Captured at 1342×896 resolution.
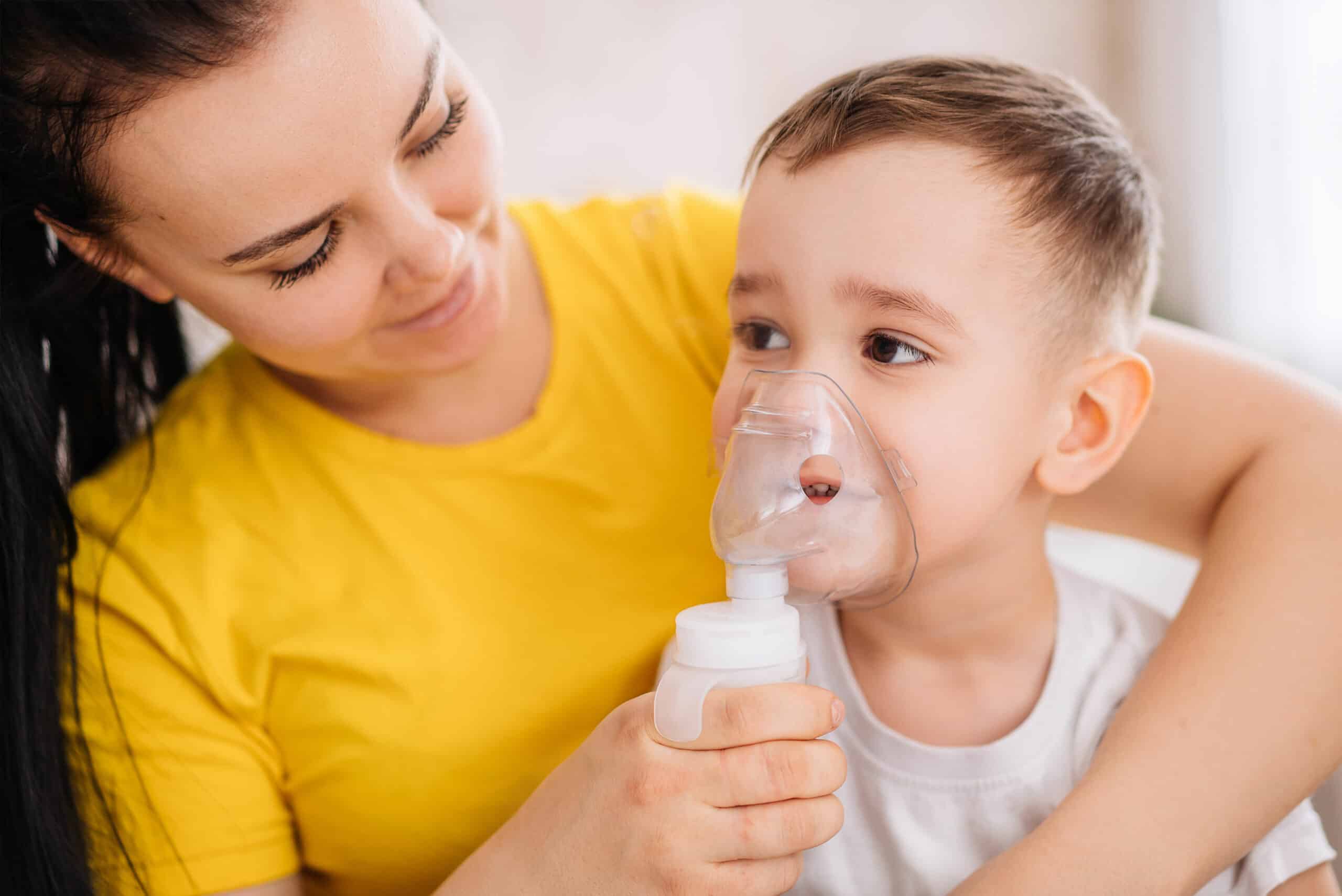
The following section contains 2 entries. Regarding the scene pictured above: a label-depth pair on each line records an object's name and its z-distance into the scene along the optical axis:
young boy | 0.61
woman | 0.58
